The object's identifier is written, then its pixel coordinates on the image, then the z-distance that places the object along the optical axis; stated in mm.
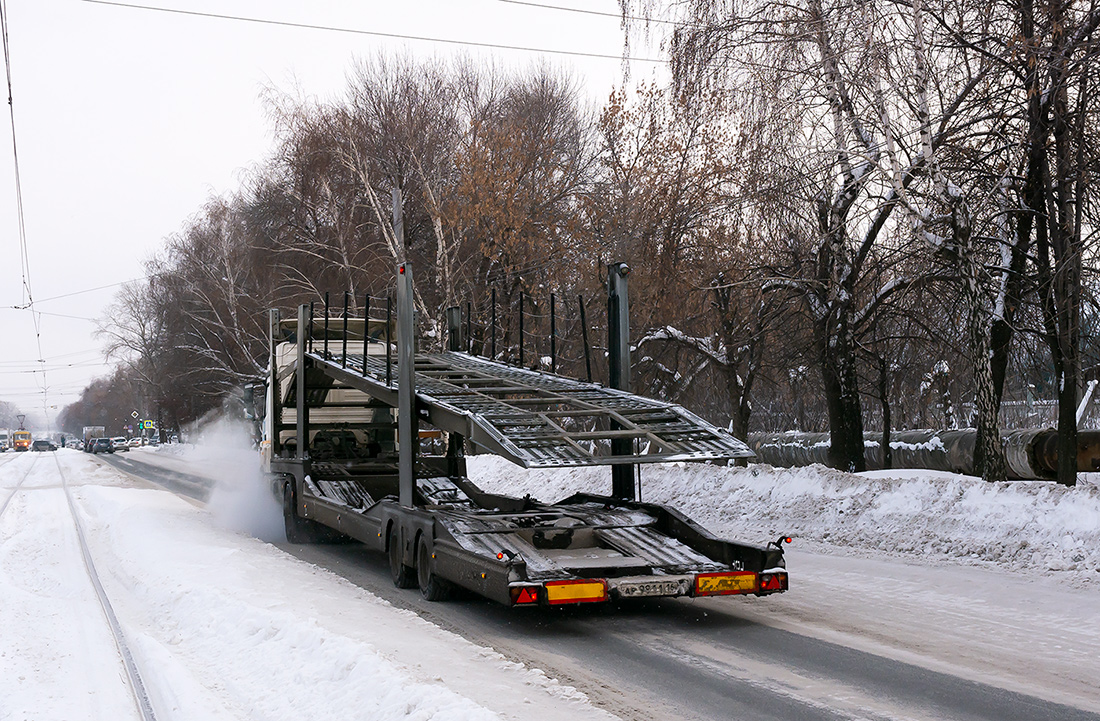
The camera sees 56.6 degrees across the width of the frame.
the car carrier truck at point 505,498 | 8281
